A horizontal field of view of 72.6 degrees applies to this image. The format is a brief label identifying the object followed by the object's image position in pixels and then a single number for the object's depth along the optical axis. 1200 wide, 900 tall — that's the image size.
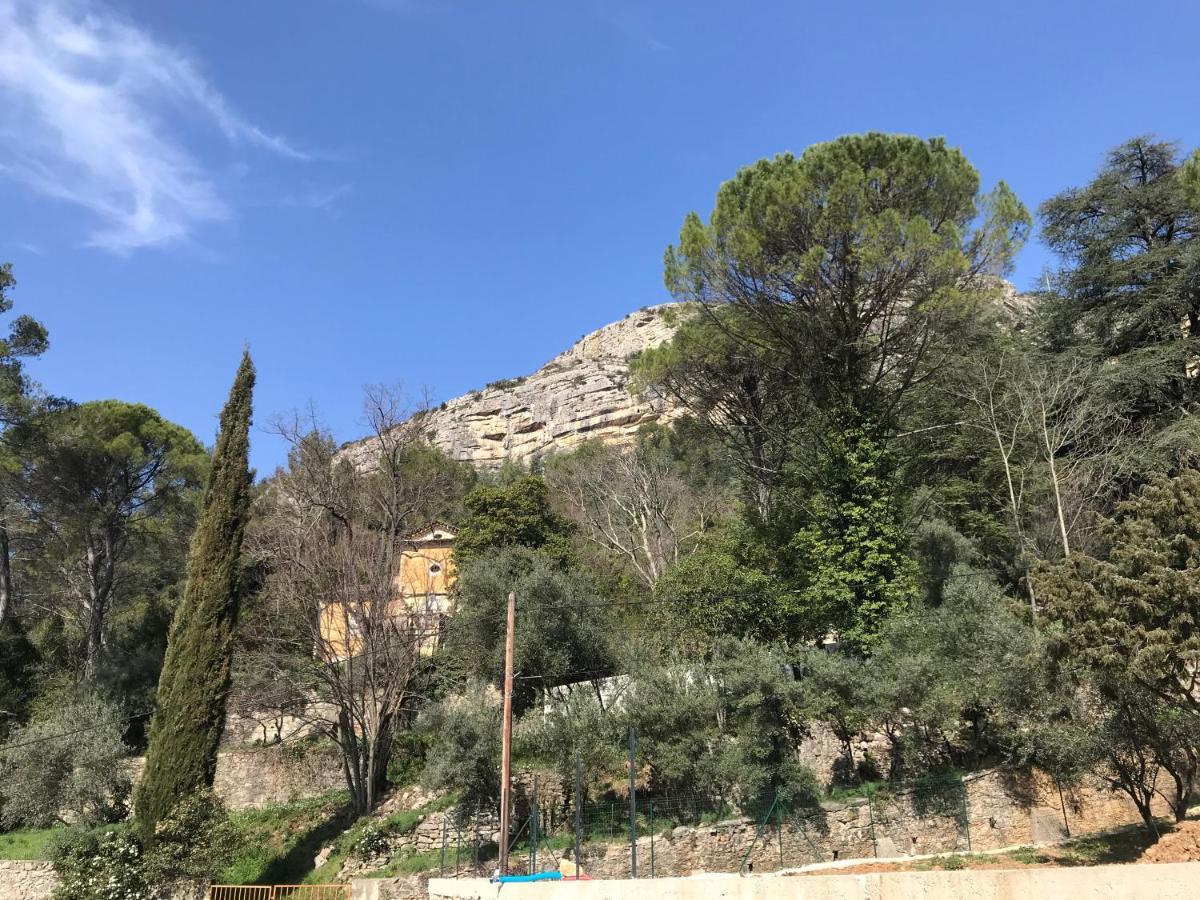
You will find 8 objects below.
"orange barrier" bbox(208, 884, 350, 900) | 16.19
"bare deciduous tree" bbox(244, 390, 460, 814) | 21.42
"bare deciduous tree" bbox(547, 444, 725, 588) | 33.12
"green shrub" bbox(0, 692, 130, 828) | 20.89
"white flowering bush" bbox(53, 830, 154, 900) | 16.41
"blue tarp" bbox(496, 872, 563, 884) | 12.12
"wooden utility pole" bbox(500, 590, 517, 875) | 14.91
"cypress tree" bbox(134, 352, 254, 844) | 18.05
